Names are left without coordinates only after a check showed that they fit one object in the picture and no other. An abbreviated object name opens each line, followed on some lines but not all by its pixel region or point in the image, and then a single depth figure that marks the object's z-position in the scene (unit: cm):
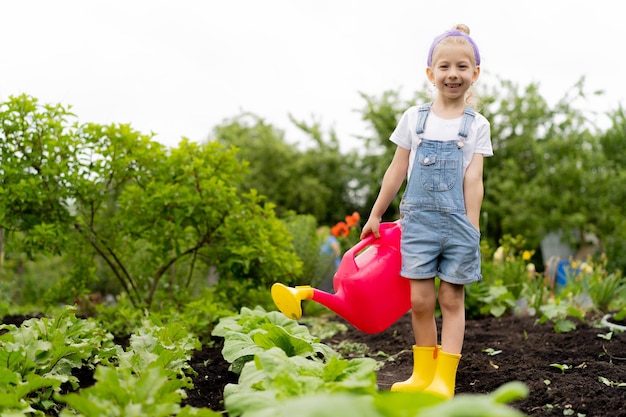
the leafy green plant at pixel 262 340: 294
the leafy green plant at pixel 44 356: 224
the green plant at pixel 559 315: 458
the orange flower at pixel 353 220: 632
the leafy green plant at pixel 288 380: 183
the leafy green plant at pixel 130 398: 180
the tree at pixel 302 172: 1647
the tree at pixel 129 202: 455
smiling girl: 288
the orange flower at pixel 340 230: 645
